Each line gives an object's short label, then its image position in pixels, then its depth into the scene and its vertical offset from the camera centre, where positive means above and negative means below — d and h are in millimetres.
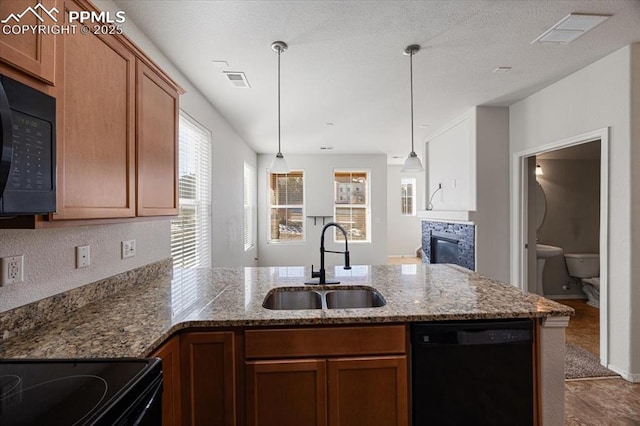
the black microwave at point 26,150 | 724 +180
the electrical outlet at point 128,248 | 1783 -228
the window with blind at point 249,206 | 5572 +133
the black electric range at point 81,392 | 684 -479
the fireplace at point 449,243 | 3752 -467
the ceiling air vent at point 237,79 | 2652 +1292
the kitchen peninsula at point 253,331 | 1182 -514
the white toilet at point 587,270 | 4059 -848
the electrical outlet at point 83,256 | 1436 -223
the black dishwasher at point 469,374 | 1321 -756
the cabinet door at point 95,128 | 1032 +348
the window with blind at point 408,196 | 8359 +476
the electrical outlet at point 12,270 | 1086 -221
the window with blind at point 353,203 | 6730 +220
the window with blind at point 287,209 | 6605 +80
